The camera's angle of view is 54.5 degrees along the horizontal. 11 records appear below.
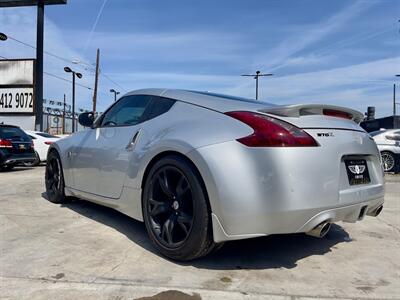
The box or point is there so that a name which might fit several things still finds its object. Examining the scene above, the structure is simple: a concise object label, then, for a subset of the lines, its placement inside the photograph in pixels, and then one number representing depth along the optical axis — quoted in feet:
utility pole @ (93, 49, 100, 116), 111.65
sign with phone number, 67.87
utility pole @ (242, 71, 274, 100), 103.09
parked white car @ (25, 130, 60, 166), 39.52
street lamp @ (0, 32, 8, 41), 69.71
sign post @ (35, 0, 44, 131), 64.34
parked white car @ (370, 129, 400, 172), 37.73
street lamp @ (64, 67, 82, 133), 114.75
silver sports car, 8.69
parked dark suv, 31.89
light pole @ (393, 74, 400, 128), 141.38
